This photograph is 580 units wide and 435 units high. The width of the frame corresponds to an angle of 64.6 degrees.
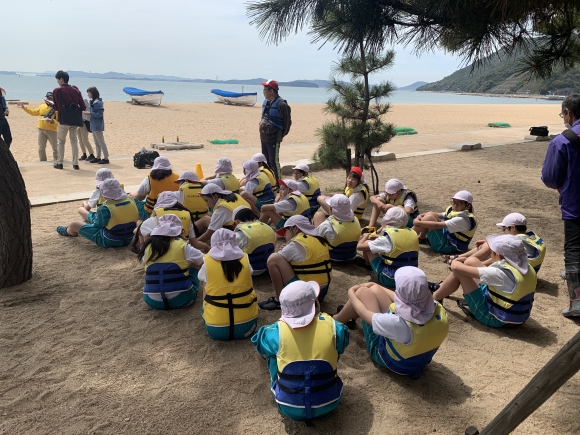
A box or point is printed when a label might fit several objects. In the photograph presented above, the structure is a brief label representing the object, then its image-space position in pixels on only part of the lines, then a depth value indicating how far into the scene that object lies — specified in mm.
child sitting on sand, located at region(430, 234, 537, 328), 3416
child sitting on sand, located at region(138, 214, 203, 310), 3713
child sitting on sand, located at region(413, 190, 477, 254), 4930
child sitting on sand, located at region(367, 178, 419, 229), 5609
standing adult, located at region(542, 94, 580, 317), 3824
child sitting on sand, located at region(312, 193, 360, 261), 4609
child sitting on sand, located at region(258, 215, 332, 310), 3781
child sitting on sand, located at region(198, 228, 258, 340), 3252
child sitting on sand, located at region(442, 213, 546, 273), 4062
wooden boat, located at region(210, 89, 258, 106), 37125
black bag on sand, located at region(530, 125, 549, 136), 15883
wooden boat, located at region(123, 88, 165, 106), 32594
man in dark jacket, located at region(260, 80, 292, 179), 7535
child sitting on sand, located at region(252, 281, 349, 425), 2496
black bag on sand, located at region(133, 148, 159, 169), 10211
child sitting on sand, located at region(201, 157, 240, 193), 6160
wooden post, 1713
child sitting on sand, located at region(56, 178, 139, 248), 5082
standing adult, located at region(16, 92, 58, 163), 9859
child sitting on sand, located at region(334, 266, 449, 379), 2680
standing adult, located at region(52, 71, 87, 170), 8938
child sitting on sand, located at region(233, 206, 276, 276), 4242
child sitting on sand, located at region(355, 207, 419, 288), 4051
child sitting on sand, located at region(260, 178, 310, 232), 5391
